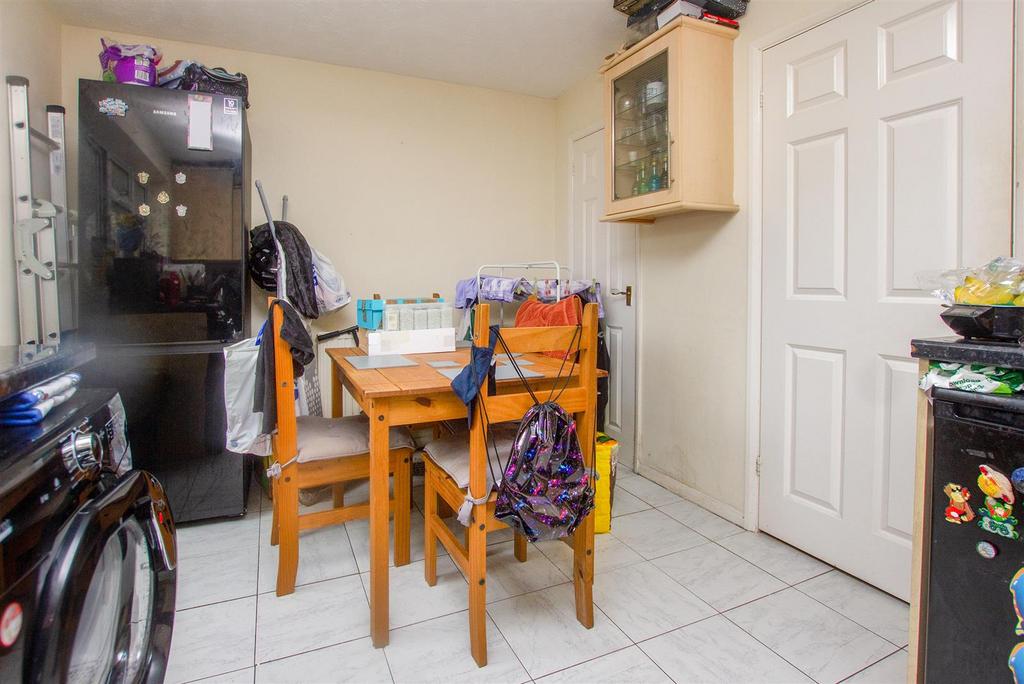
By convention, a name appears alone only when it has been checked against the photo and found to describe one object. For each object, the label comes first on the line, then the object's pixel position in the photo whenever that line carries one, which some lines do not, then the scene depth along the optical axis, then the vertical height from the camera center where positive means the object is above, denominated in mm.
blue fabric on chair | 1547 -188
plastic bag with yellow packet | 1179 +47
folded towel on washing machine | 920 -155
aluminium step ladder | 2061 +326
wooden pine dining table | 1675 -334
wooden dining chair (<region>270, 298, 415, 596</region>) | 1919 -570
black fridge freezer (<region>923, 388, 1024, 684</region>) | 1066 -498
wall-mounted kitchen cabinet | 2309 +855
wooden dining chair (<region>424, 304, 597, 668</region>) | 1598 -491
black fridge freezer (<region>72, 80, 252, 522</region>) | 2303 +204
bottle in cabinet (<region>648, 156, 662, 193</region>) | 2474 +596
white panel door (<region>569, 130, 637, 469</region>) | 3215 +275
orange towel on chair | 2764 -19
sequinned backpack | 1524 -488
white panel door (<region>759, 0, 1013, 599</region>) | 1647 +258
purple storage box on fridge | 2383 +1123
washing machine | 761 -404
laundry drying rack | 3672 +287
